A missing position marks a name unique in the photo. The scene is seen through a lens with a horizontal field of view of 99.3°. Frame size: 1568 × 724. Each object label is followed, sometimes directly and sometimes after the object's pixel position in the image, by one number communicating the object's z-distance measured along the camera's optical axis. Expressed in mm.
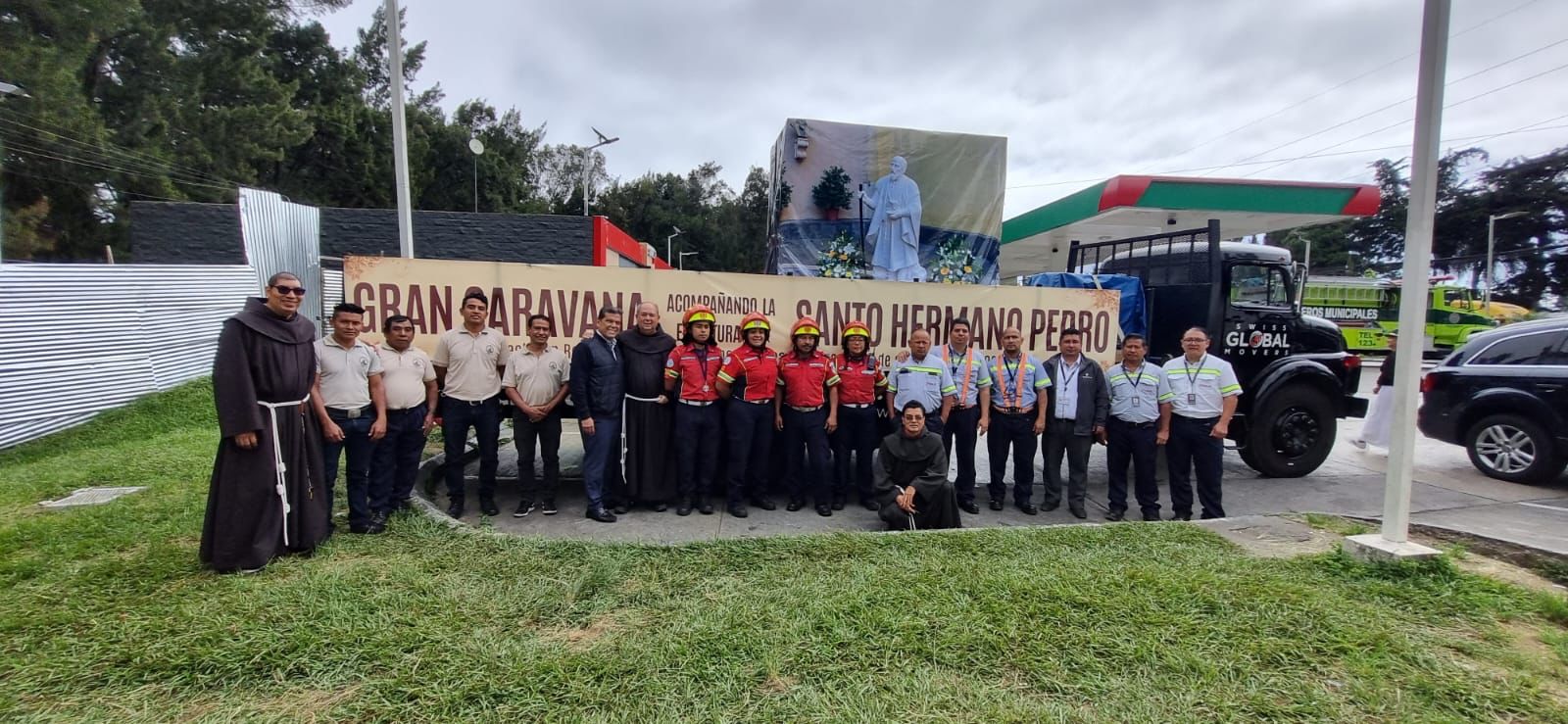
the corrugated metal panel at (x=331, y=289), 11562
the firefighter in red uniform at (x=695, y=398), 5066
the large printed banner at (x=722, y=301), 5336
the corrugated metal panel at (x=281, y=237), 10422
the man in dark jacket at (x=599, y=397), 4871
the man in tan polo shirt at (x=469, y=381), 4863
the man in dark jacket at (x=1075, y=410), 5406
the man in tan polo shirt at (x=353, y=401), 4203
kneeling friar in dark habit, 4699
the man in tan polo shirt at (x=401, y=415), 4477
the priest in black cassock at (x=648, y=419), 5098
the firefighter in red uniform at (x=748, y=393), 5133
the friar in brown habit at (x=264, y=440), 3545
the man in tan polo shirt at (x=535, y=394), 4941
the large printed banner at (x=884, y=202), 7223
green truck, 22312
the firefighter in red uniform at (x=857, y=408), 5309
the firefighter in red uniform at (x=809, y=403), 5215
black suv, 6355
